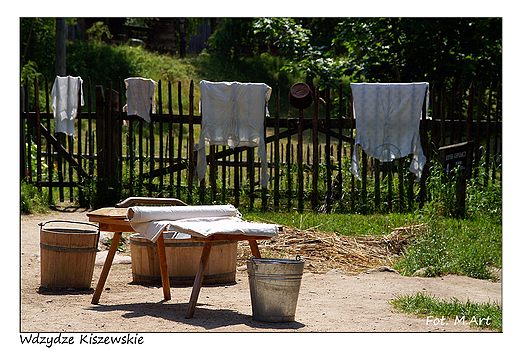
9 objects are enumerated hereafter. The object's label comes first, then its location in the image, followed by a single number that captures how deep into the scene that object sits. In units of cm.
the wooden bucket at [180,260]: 1044
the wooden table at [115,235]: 887
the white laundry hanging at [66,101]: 1909
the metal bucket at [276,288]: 763
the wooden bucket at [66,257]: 964
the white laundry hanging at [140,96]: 1853
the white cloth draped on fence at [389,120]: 1739
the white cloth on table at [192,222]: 765
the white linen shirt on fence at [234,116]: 1789
